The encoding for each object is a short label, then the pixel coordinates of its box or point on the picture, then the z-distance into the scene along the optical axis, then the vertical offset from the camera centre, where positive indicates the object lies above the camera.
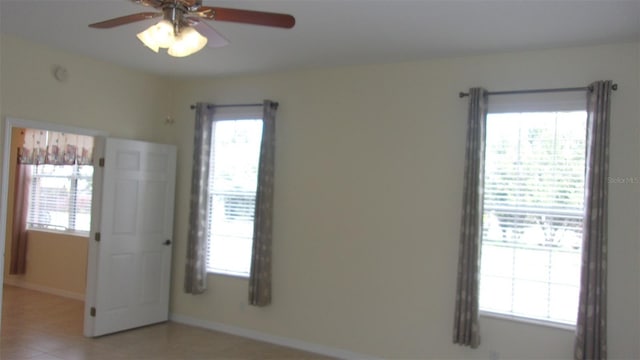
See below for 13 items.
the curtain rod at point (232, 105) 5.40 +0.92
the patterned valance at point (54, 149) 6.53 +0.42
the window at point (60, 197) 6.75 -0.21
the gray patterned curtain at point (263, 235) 5.09 -0.43
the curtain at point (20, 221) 7.05 -0.58
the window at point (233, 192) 5.39 -0.02
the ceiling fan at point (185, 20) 2.32 +0.80
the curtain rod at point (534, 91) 3.85 +0.92
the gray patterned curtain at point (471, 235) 4.12 -0.26
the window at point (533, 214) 3.95 -0.06
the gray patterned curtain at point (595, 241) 3.69 -0.23
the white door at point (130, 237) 5.09 -0.54
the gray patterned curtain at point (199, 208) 5.50 -0.21
